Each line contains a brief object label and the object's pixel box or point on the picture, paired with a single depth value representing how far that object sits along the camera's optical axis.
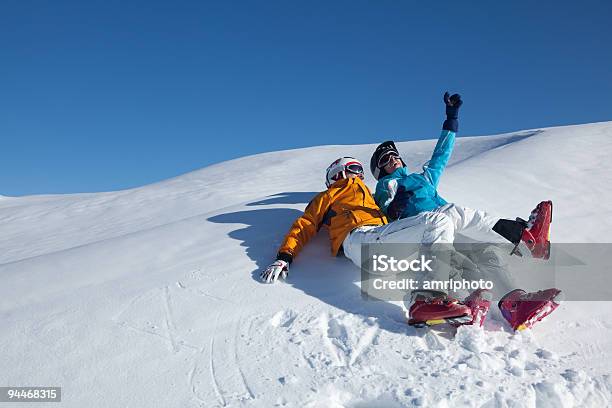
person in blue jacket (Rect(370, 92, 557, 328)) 2.96
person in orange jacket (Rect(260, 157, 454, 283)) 3.12
